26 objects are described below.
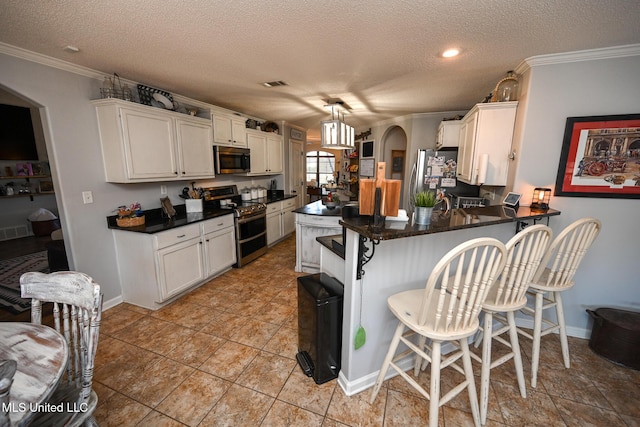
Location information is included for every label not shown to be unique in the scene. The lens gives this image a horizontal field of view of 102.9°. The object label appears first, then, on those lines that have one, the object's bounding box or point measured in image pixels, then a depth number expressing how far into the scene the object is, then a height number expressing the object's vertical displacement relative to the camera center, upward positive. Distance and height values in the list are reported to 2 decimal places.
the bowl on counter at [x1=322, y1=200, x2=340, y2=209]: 3.74 -0.49
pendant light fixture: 2.93 +0.42
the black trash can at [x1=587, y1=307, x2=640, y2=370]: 1.90 -1.25
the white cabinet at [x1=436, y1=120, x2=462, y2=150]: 3.61 +0.54
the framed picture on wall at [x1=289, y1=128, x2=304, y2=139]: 5.76 +0.84
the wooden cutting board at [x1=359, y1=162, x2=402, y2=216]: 1.43 -0.13
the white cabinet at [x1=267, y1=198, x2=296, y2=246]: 4.54 -0.94
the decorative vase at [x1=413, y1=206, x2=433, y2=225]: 1.49 -0.25
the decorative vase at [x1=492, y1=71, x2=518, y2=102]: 2.45 +0.80
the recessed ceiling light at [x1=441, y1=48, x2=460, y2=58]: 2.02 +0.95
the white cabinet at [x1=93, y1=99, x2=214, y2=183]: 2.50 +0.29
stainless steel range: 3.70 -0.74
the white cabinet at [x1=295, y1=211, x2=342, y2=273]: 3.35 -0.86
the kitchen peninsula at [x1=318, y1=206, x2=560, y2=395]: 1.50 -0.65
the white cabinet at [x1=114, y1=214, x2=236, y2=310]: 2.60 -0.99
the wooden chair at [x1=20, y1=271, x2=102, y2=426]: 1.10 -0.72
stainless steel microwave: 3.62 +0.16
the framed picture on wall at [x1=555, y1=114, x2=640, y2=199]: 2.01 +0.12
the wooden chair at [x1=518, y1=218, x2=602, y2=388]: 1.63 -0.71
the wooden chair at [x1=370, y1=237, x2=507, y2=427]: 1.16 -0.76
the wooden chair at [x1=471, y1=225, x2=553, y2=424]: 1.41 -0.71
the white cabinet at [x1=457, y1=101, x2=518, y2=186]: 2.44 +0.30
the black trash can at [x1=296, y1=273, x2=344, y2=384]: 1.68 -1.05
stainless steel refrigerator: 3.80 -0.03
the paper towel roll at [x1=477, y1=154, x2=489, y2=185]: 2.51 +0.04
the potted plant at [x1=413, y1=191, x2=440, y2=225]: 1.49 -0.21
